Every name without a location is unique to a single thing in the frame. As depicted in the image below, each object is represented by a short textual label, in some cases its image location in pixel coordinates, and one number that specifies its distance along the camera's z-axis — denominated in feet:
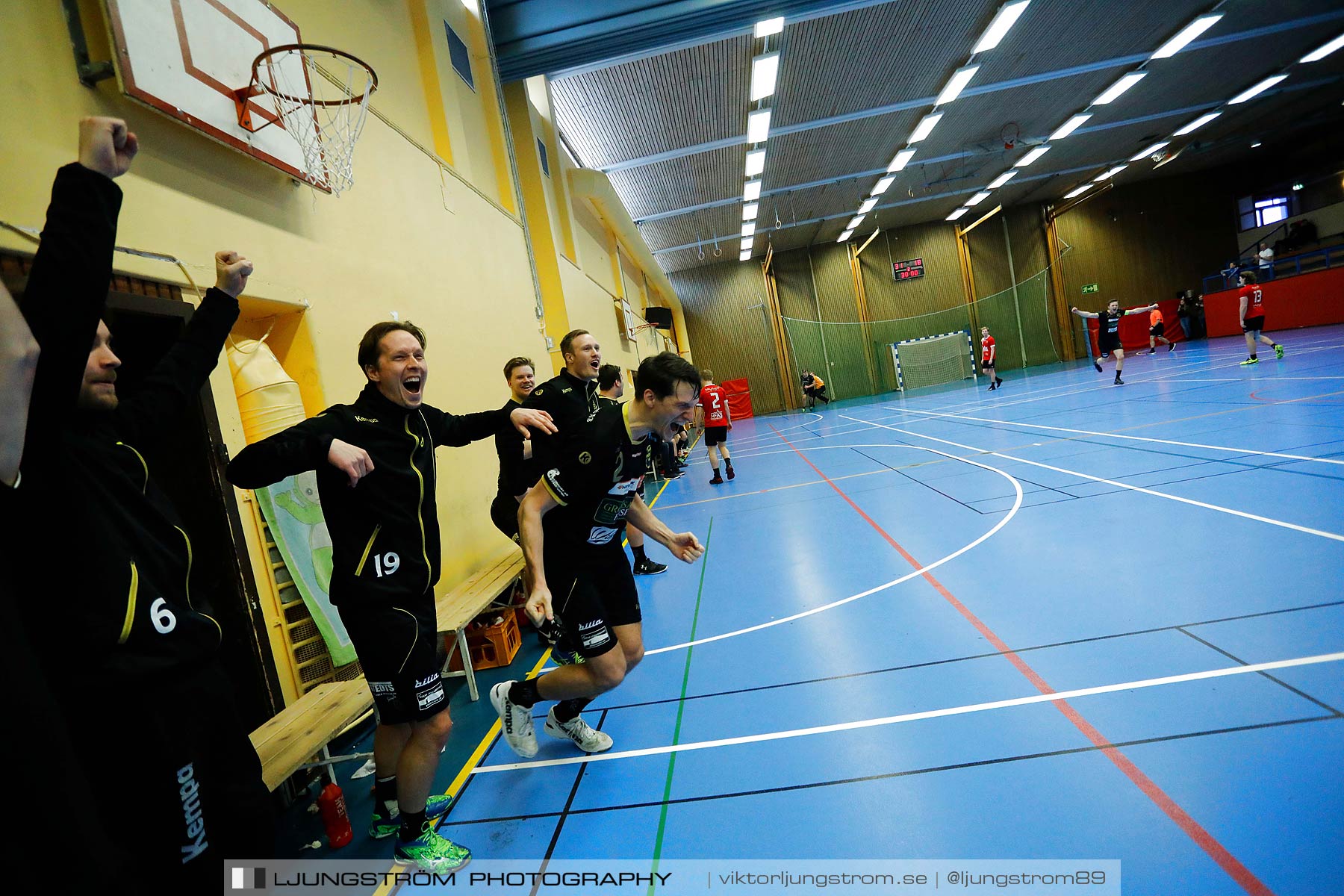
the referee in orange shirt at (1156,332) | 70.79
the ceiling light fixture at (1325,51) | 50.72
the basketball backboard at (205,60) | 10.09
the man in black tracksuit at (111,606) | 3.90
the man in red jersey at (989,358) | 65.87
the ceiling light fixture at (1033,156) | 65.10
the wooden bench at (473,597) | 13.39
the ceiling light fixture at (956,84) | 44.20
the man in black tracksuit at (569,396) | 9.85
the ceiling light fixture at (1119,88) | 50.67
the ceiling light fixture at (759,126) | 45.39
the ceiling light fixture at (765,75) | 37.29
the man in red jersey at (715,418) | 34.30
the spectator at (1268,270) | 75.63
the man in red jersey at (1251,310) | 46.09
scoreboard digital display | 91.09
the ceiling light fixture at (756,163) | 52.80
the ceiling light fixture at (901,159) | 58.80
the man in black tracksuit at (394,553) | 7.74
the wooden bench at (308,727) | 8.58
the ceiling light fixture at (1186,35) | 43.06
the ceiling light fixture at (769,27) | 31.91
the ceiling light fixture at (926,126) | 51.29
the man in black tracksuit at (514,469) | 15.74
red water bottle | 9.09
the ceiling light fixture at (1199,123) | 64.65
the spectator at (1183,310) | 86.53
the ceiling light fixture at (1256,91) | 57.06
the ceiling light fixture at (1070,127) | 57.98
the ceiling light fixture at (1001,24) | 36.32
